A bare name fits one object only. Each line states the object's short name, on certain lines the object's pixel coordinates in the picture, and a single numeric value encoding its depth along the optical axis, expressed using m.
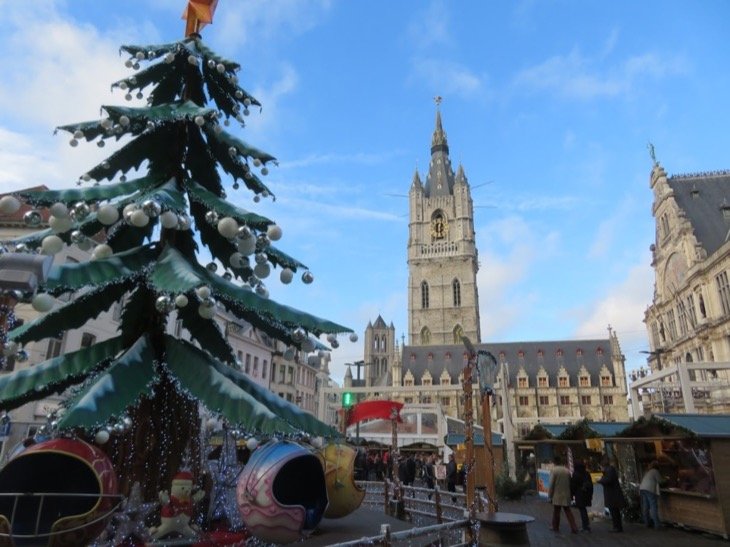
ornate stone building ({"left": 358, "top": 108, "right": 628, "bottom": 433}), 75.12
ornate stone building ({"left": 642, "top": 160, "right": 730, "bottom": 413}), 34.09
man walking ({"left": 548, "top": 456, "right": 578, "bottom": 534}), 12.68
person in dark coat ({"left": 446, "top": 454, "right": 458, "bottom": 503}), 20.42
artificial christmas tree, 5.61
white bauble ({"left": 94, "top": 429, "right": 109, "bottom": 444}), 5.18
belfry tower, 94.69
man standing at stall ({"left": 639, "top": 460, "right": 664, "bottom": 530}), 13.17
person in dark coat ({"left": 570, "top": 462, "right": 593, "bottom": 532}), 13.60
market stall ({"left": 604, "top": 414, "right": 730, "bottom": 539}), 11.93
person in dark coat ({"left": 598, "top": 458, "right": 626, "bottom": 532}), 12.84
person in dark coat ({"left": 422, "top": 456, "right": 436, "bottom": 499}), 23.14
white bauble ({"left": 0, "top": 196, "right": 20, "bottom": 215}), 4.32
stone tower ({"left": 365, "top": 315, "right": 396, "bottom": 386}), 109.56
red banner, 15.89
